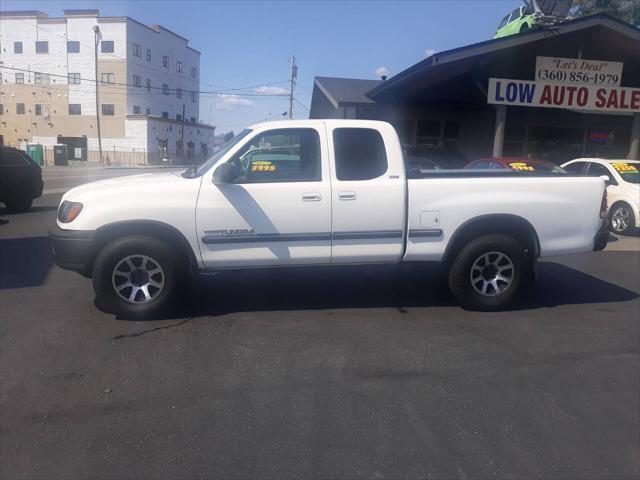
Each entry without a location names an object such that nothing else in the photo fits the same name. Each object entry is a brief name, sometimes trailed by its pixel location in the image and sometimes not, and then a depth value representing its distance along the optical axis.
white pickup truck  5.54
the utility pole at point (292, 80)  39.75
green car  15.88
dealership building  15.12
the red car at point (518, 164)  11.70
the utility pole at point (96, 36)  60.21
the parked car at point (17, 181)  14.17
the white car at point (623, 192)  11.11
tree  33.41
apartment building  63.84
